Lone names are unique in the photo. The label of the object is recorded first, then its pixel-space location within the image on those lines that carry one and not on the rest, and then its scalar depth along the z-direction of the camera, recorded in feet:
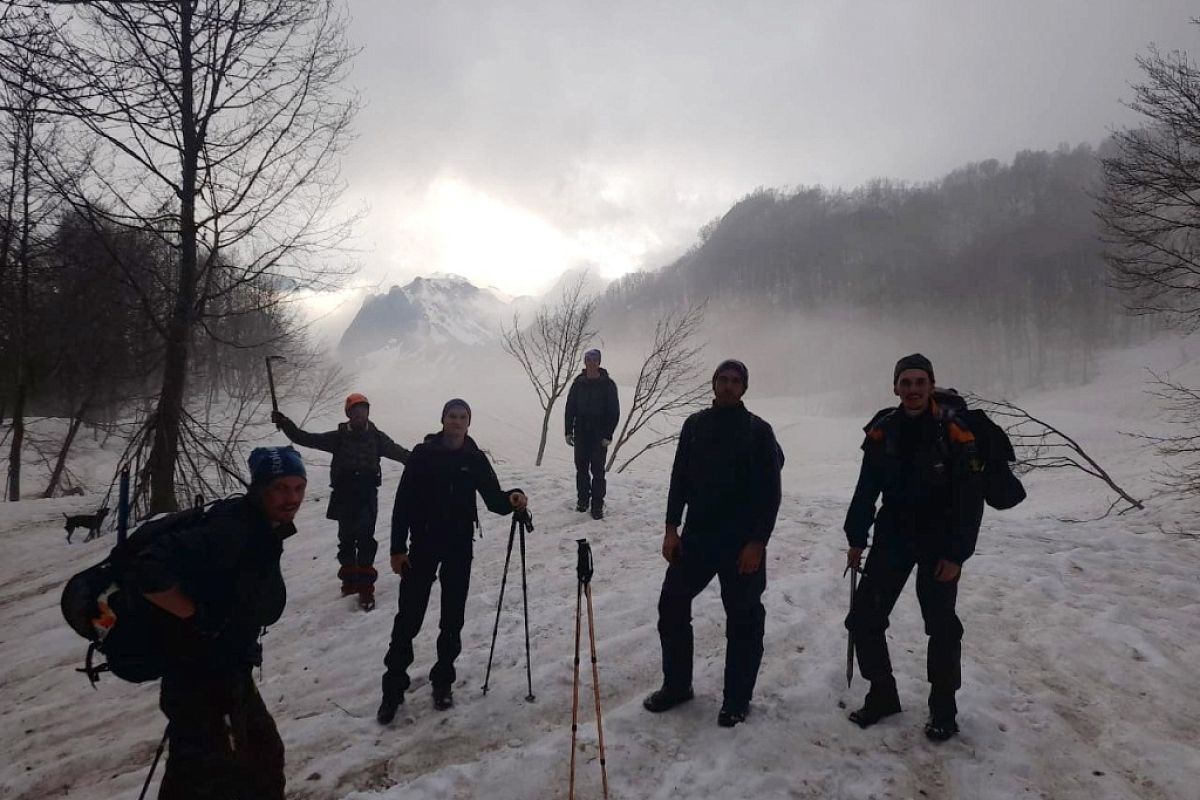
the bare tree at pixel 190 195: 27.94
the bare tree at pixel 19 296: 44.62
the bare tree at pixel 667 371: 64.23
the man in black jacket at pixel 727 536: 12.30
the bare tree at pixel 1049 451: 33.59
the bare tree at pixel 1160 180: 29.43
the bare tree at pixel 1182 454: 30.35
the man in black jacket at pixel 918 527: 11.14
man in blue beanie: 7.84
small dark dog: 32.60
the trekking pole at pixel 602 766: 10.11
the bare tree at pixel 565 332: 66.87
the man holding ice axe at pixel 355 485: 20.27
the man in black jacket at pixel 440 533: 13.67
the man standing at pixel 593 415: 27.61
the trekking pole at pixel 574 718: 9.91
